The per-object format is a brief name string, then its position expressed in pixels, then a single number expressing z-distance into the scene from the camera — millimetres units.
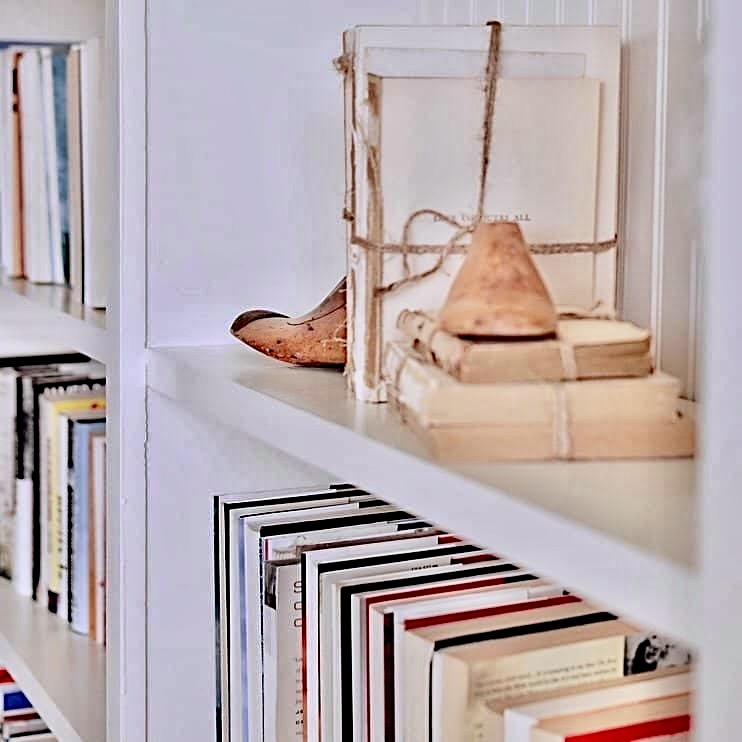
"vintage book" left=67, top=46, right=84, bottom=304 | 2173
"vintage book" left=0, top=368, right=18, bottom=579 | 2414
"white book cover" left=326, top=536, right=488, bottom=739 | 1653
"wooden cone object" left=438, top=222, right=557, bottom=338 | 1470
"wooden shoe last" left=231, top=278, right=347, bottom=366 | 1689
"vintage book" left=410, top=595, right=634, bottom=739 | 1557
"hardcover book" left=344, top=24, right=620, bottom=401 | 1572
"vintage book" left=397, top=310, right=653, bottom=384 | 1448
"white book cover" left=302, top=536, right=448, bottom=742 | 1685
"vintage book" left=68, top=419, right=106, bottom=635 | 2281
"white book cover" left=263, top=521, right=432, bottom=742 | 1734
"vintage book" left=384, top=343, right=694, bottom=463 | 1437
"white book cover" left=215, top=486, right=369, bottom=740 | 1788
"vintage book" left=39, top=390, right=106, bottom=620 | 2322
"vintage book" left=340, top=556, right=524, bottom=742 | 1645
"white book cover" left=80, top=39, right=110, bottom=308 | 2144
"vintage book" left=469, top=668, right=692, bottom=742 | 1484
